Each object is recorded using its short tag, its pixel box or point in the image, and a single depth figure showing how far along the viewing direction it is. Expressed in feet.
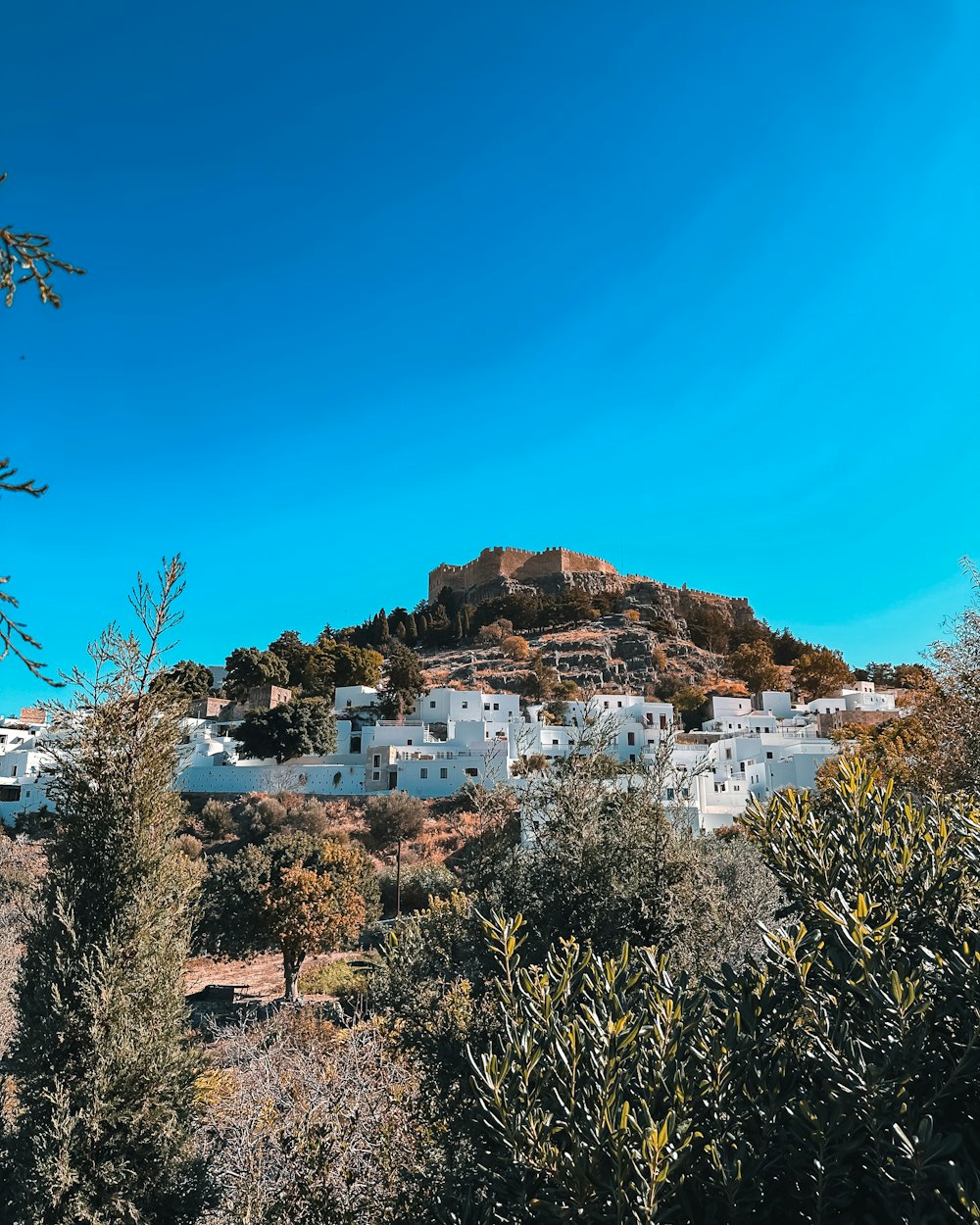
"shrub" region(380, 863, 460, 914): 87.51
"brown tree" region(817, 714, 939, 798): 47.39
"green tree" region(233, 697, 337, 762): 140.05
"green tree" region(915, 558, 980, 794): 35.37
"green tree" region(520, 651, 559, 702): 188.85
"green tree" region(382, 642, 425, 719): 167.22
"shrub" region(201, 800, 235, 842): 119.85
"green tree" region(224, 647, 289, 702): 190.08
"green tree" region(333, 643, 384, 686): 196.44
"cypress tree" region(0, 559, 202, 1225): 17.10
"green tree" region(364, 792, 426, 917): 115.96
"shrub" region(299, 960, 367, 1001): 59.11
